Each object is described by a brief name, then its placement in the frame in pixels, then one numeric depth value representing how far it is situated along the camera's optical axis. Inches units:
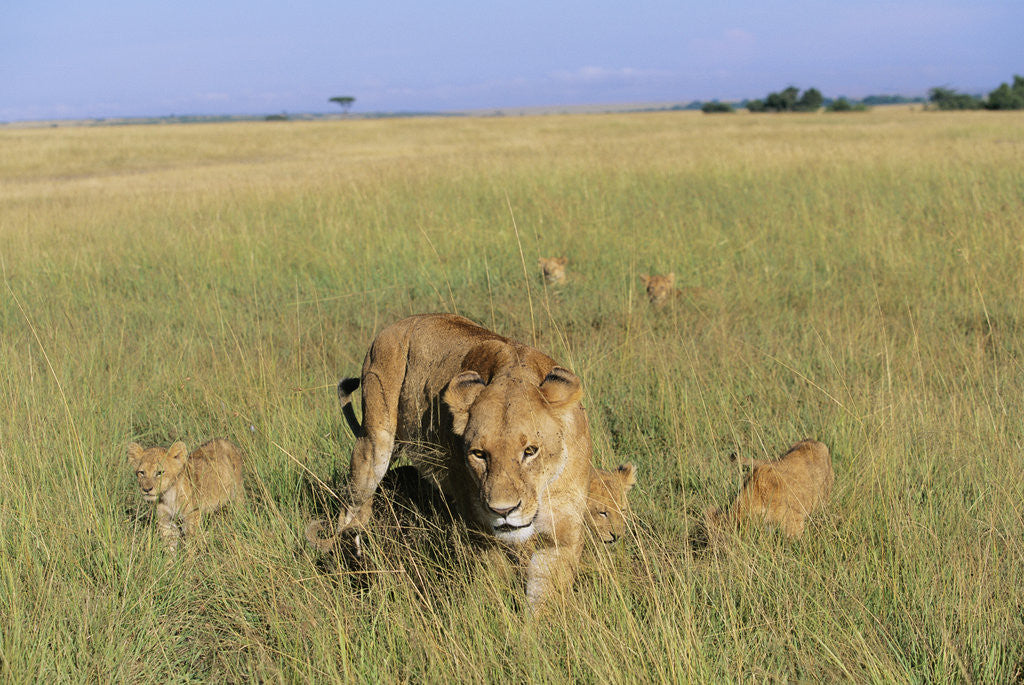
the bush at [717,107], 3374.3
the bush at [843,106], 2942.9
